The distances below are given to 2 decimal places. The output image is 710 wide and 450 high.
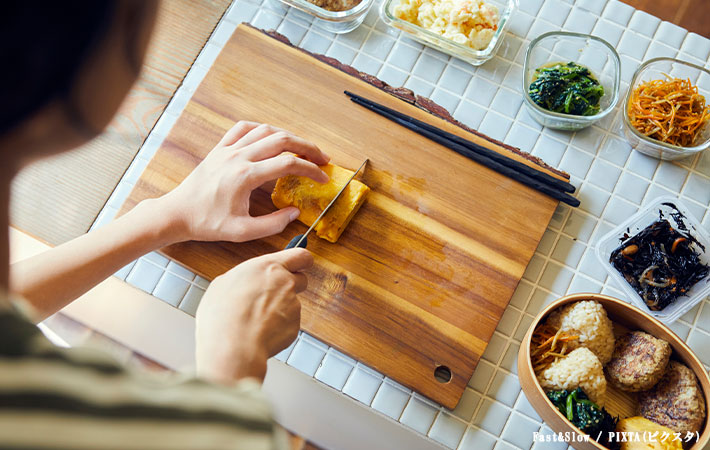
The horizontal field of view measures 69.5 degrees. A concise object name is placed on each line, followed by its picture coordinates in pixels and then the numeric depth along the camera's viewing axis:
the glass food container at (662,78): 1.14
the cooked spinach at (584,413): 0.93
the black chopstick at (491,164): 1.13
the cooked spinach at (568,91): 1.16
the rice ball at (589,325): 0.97
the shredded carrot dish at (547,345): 0.98
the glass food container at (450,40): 1.18
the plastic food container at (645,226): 1.07
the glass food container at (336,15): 1.21
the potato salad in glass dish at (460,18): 1.18
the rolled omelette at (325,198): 1.09
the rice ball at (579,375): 0.94
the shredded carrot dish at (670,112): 1.14
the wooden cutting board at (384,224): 1.07
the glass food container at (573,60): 1.17
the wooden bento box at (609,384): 0.93
